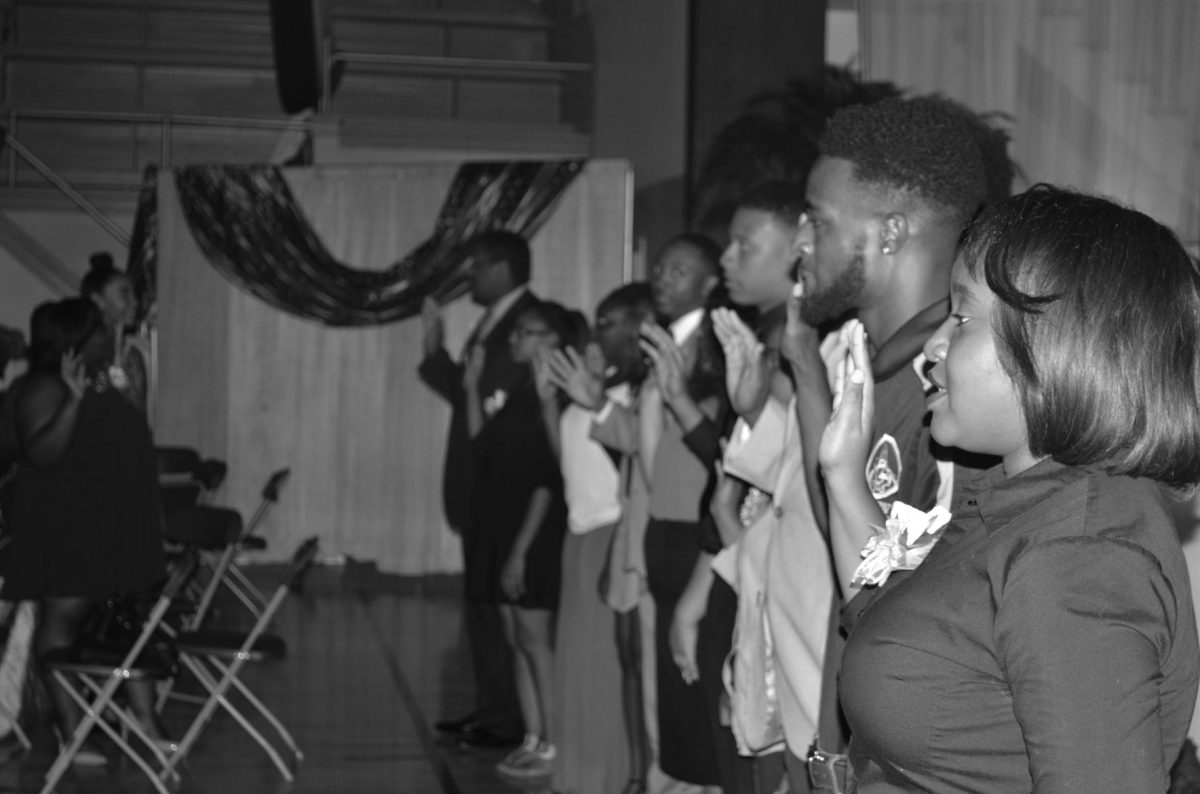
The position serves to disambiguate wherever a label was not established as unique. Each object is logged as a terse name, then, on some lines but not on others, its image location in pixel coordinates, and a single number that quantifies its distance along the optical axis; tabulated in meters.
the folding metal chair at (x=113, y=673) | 4.33
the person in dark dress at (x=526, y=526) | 4.83
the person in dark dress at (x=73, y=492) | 4.81
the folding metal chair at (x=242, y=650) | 4.64
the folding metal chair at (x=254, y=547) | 6.35
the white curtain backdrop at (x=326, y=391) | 9.12
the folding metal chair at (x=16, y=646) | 5.21
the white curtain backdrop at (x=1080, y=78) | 4.01
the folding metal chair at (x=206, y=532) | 5.57
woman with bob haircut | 1.21
